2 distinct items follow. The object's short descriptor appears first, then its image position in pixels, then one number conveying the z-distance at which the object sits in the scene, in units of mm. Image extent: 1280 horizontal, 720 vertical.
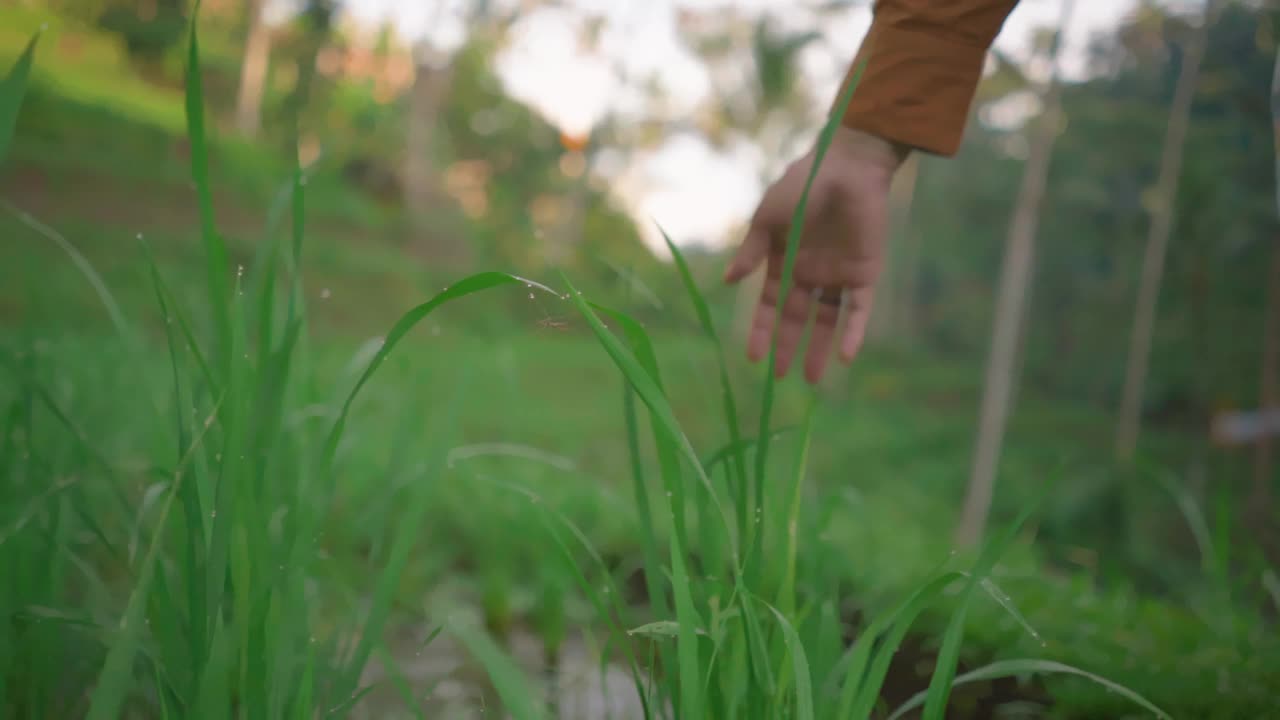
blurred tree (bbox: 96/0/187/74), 13977
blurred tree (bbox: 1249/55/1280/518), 6789
